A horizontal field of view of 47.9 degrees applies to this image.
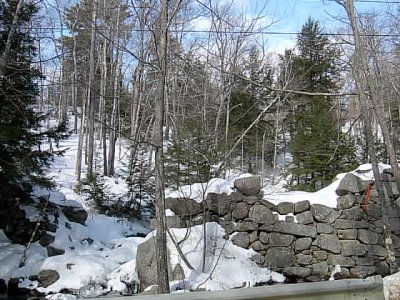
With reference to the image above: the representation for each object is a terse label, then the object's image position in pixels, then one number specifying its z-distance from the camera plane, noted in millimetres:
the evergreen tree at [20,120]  9750
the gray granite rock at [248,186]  10125
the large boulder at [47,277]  9414
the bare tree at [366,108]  8867
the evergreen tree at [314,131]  15219
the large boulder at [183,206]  9617
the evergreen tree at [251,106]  19469
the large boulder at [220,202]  9945
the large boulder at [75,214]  13039
